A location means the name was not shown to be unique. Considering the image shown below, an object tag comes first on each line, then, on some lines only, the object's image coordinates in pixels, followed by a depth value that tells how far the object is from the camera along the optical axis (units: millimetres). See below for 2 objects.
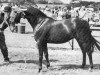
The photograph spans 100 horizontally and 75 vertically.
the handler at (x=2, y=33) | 9586
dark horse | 8992
